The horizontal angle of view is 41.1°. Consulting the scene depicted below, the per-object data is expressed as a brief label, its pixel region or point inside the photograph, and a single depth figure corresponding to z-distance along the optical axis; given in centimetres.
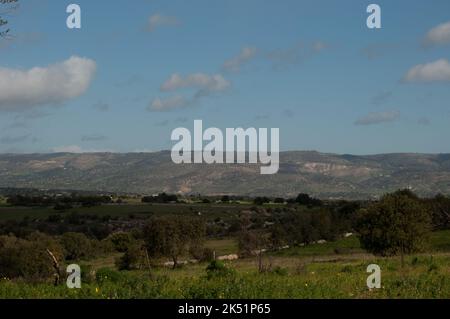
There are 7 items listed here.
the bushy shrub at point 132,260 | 5334
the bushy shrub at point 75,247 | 7188
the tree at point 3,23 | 1807
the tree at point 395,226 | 4116
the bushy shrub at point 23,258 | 5006
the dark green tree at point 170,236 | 6056
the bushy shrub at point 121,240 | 6656
